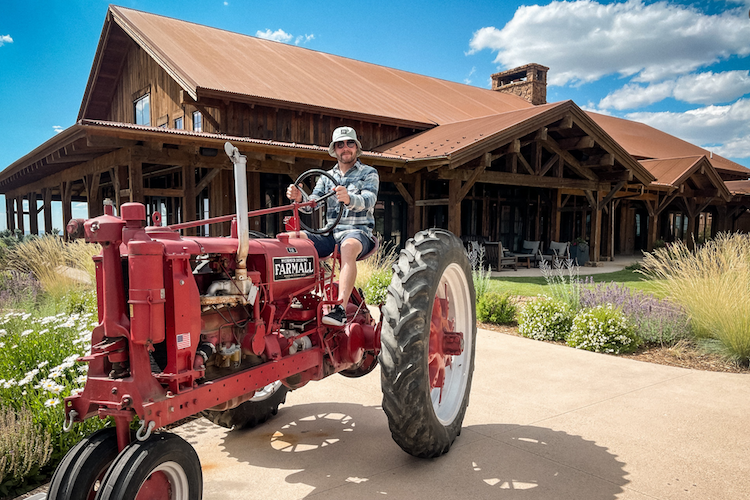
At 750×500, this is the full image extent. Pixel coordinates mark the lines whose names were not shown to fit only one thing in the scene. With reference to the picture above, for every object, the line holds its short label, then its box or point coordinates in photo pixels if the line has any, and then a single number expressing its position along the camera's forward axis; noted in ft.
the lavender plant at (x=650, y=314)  18.89
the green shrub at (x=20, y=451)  8.79
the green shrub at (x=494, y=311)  23.30
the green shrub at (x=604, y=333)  18.44
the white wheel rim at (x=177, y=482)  6.44
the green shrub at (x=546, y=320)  20.57
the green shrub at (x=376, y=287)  26.03
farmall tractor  6.20
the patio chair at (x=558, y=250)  49.40
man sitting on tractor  9.82
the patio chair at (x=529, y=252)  49.85
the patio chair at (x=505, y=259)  44.42
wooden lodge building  34.12
